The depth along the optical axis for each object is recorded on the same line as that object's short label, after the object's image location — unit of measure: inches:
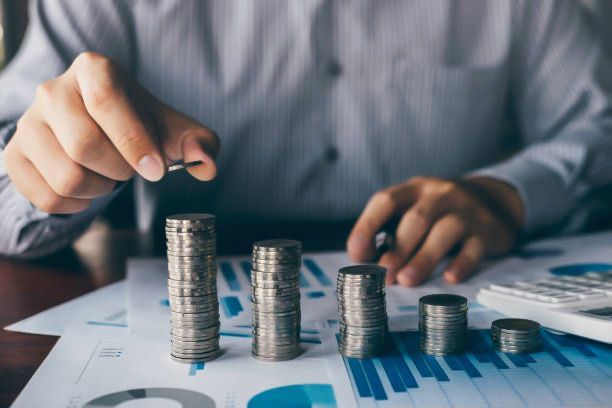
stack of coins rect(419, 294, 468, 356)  22.3
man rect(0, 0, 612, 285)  42.8
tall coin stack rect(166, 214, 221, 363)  22.5
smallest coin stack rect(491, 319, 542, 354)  22.3
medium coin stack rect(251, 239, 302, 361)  22.2
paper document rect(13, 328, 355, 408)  18.9
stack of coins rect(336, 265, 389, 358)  22.2
